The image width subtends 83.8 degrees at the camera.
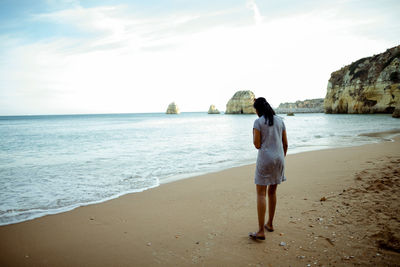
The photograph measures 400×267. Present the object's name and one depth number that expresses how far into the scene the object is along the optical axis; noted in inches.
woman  122.5
